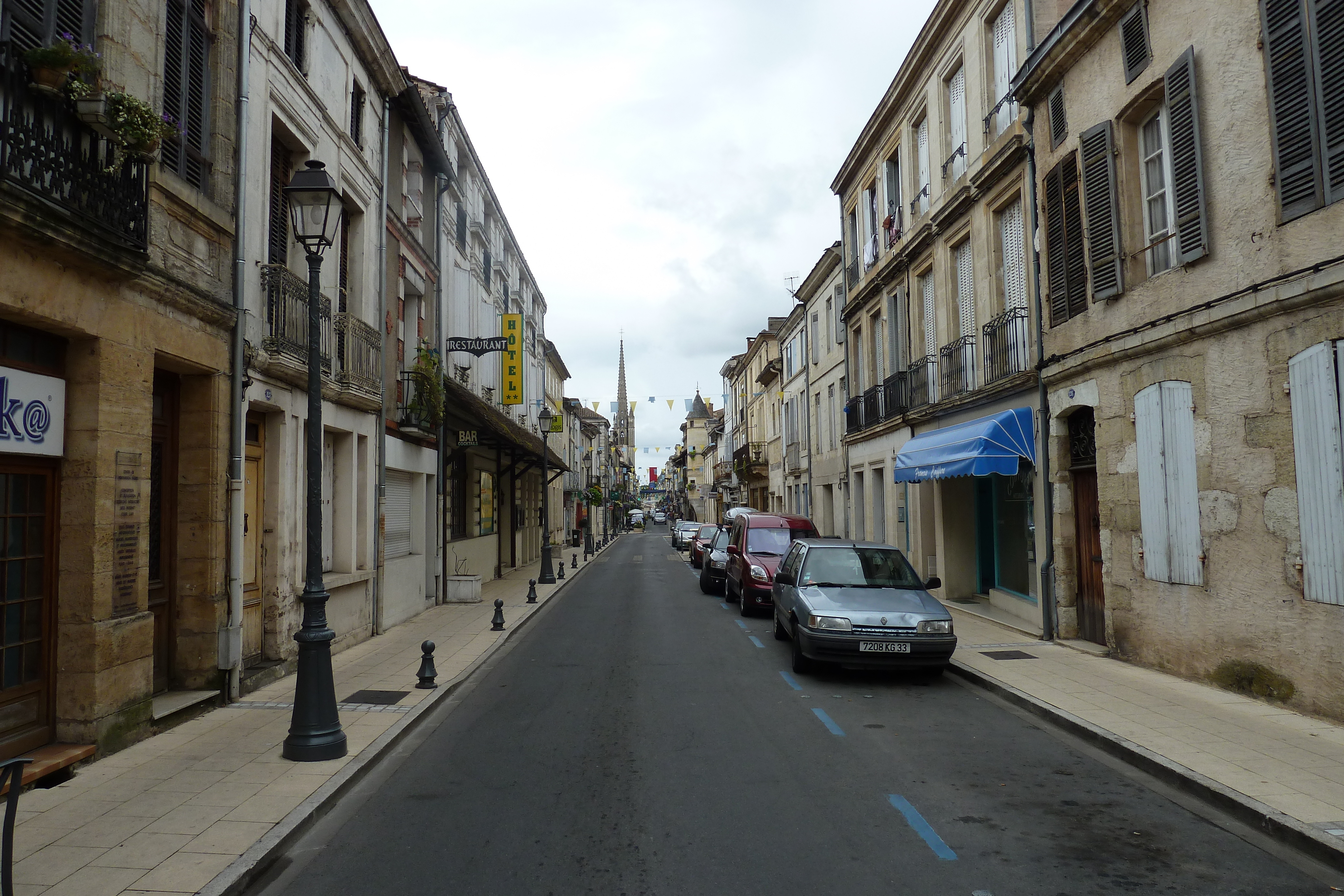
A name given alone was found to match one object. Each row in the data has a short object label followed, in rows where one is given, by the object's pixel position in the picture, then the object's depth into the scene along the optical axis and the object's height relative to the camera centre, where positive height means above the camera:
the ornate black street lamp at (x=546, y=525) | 22.92 -0.52
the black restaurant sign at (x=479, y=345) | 17.42 +3.46
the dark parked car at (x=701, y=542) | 29.06 -1.33
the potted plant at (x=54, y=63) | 5.67 +3.13
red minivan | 15.88 -1.02
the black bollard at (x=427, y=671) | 9.28 -1.82
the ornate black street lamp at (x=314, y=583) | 6.53 -0.58
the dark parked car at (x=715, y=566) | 20.64 -1.55
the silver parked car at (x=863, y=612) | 9.30 -1.28
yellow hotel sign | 24.78 +4.40
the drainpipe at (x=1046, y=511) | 12.16 -0.19
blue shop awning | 12.71 +0.83
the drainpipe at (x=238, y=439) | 8.45 +0.76
